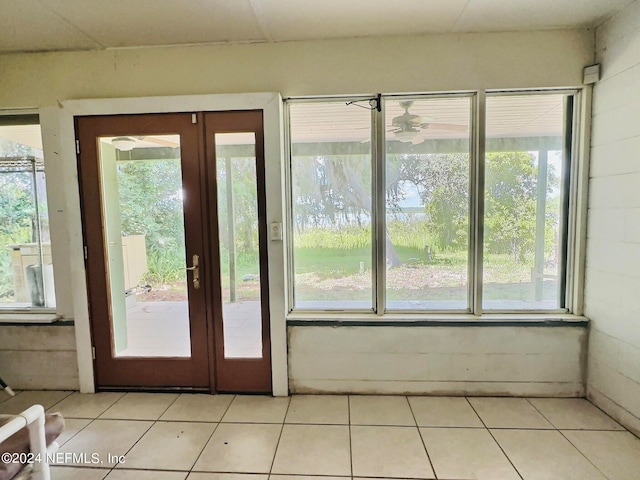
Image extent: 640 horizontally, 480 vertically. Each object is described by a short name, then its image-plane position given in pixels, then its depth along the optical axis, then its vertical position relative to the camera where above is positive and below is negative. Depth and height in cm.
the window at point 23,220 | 265 +4
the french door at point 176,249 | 251 -21
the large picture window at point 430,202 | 251 +13
